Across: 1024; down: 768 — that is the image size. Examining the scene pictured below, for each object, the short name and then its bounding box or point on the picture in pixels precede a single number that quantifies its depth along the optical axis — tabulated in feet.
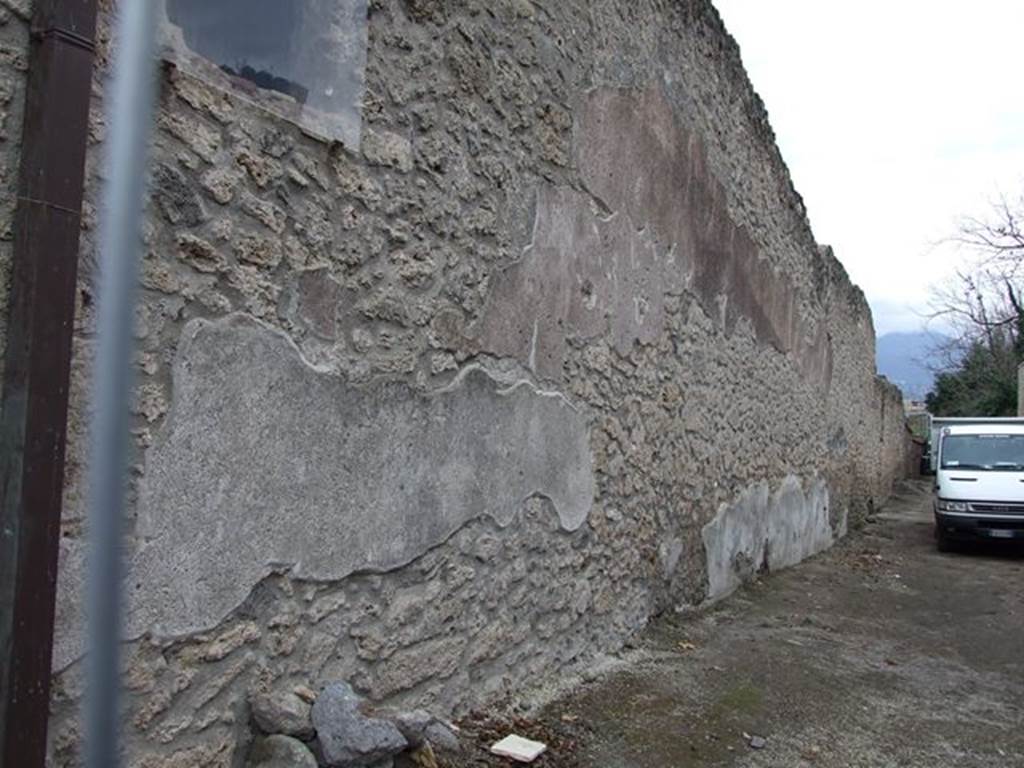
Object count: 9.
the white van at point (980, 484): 33.17
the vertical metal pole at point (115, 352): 6.01
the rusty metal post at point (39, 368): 6.01
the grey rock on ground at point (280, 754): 8.04
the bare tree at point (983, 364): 96.73
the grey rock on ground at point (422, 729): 9.33
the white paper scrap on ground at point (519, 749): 10.28
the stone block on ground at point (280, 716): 8.26
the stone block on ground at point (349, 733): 8.44
